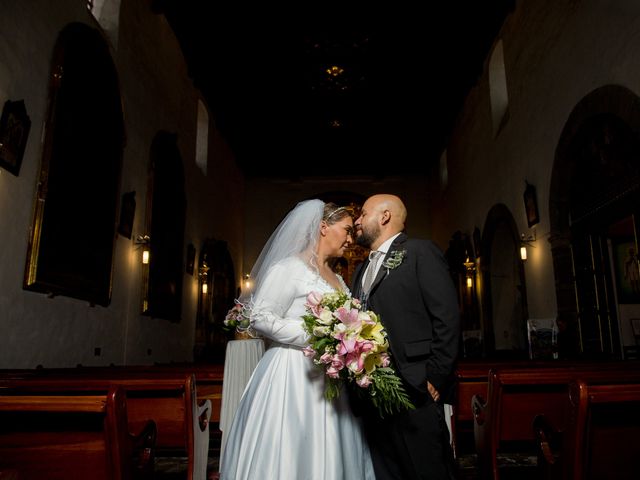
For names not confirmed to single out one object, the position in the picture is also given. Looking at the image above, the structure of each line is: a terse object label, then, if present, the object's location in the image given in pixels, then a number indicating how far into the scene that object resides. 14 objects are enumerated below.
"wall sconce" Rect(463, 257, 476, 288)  12.62
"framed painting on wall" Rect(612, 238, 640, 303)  9.24
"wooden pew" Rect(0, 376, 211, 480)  3.37
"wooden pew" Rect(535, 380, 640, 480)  2.08
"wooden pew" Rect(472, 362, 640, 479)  3.26
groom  2.38
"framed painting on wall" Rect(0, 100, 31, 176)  4.63
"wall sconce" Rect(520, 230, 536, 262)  9.06
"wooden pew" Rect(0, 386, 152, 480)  2.10
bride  2.52
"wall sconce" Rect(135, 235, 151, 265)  8.23
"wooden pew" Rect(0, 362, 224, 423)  4.86
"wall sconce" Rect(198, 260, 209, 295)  12.38
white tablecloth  4.53
